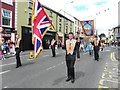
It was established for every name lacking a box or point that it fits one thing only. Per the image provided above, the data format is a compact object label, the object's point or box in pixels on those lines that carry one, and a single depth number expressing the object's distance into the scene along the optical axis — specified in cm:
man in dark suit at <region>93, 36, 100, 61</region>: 709
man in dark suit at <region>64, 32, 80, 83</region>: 347
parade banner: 1131
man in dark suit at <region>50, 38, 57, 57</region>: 836
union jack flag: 470
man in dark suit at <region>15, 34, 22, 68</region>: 510
